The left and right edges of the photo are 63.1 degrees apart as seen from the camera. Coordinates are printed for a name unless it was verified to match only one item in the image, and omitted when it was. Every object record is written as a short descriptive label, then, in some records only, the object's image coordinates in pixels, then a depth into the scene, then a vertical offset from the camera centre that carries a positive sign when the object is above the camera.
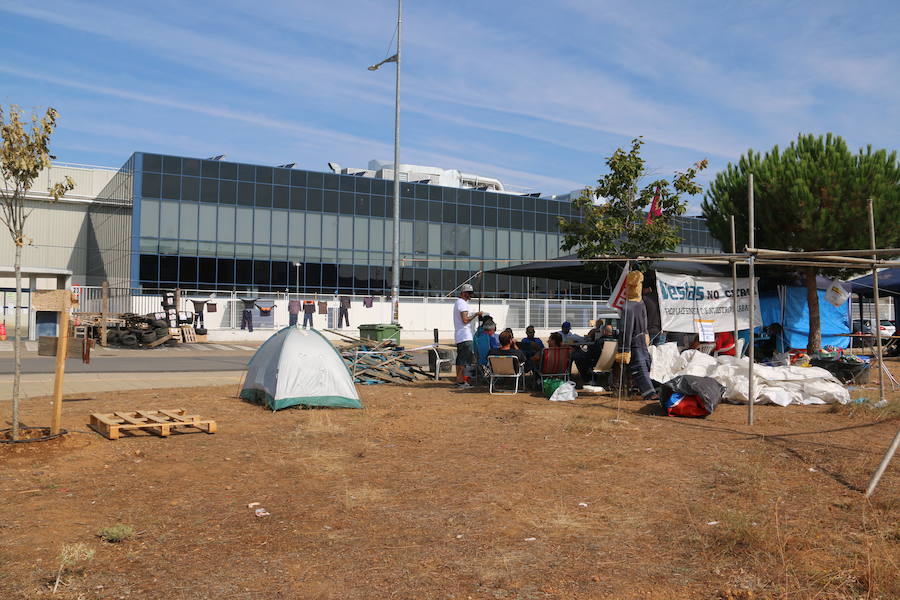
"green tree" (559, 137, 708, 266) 17.00 +2.63
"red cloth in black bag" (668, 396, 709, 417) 10.05 -1.13
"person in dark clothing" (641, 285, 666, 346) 14.04 +0.14
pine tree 16.72 +2.99
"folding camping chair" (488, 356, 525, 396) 12.69 -0.77
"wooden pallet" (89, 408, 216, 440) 8.55 -1.23
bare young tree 7.51 +1.66
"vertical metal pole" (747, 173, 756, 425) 9.30 -0.33
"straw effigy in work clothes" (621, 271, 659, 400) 11.52 -0.15
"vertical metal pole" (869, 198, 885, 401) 10.84 +0.11
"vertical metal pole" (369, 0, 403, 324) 25.34 +3.76
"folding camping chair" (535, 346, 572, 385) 12.89 -0.64
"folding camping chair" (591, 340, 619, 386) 12.16 -0.54
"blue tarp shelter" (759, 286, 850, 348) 18.03 +0.37
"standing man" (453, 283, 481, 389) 13.30 -0.20
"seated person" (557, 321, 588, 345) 15.42 -0.29
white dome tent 10.74 -0.80
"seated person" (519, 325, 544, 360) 14.16 -0.43
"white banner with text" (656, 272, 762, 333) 13.89 +0.45
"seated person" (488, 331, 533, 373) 12.89 -0.46
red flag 16.98 +2.68
